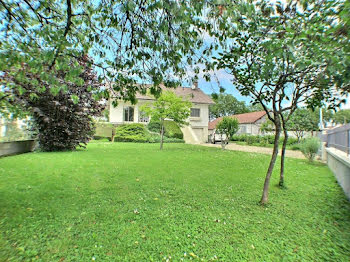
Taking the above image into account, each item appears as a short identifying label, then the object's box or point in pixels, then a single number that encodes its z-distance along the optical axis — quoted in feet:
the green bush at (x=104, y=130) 74.15
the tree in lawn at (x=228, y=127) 49.03
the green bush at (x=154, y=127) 73.84
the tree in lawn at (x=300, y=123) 57.72
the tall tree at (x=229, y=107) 160.56
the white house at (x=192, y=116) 75.56
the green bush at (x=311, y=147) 29.09
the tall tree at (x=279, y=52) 7.95
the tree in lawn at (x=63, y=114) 33.62
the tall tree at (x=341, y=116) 152.29
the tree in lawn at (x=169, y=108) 45.34
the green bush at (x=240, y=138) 85.15
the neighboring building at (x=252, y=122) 98.53
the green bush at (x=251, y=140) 70.43
